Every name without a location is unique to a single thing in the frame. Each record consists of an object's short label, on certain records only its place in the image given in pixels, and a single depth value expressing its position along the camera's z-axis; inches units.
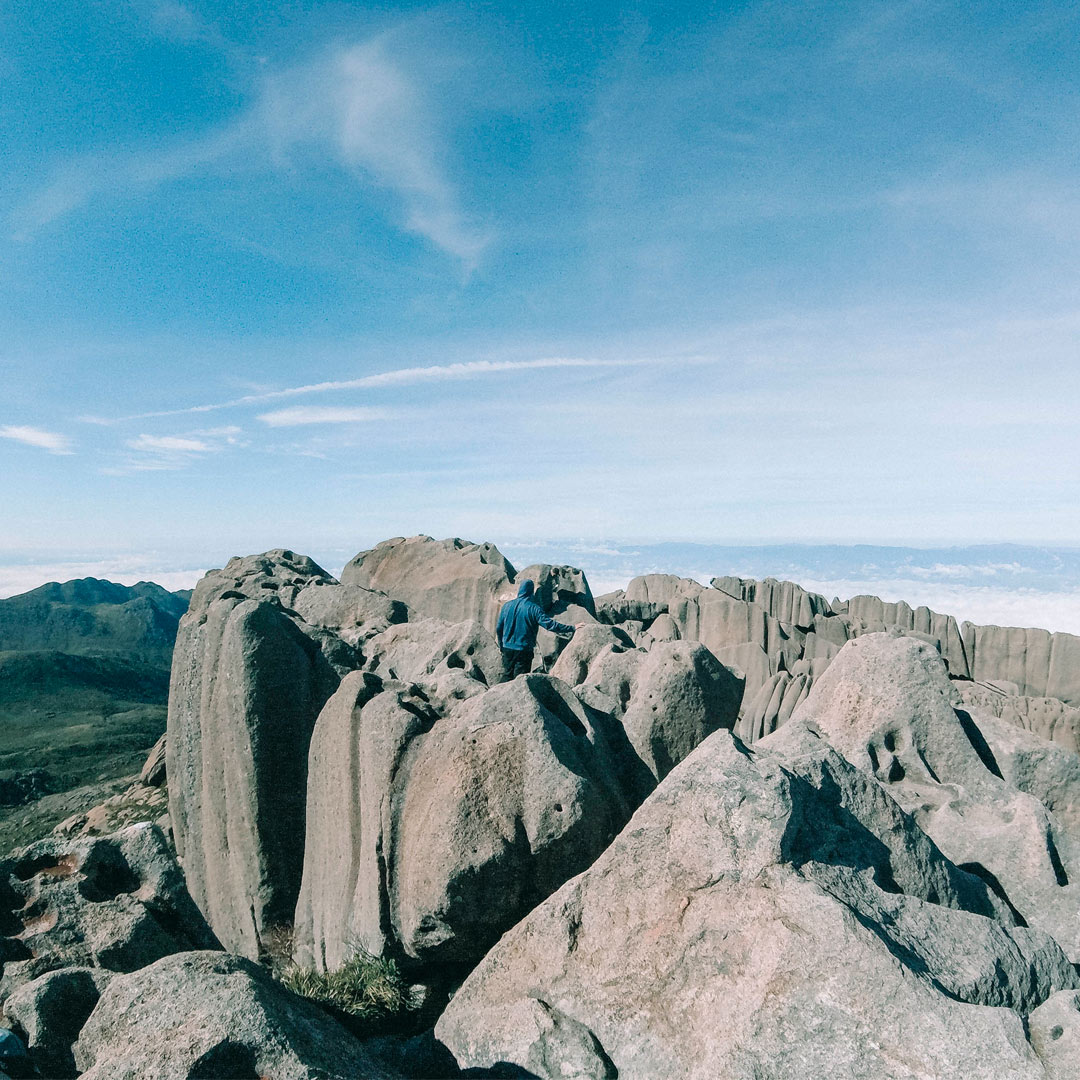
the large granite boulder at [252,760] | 466.0
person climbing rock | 532.7
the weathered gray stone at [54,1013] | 203.9
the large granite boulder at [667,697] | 389.7
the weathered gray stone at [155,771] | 989.2
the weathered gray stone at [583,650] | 506.3
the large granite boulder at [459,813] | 290.5
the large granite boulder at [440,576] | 924.0
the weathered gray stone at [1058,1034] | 171.3
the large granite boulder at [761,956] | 183.0
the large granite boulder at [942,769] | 285.6
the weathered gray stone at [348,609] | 771.4
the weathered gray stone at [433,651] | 534.6
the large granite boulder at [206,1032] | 164.9
